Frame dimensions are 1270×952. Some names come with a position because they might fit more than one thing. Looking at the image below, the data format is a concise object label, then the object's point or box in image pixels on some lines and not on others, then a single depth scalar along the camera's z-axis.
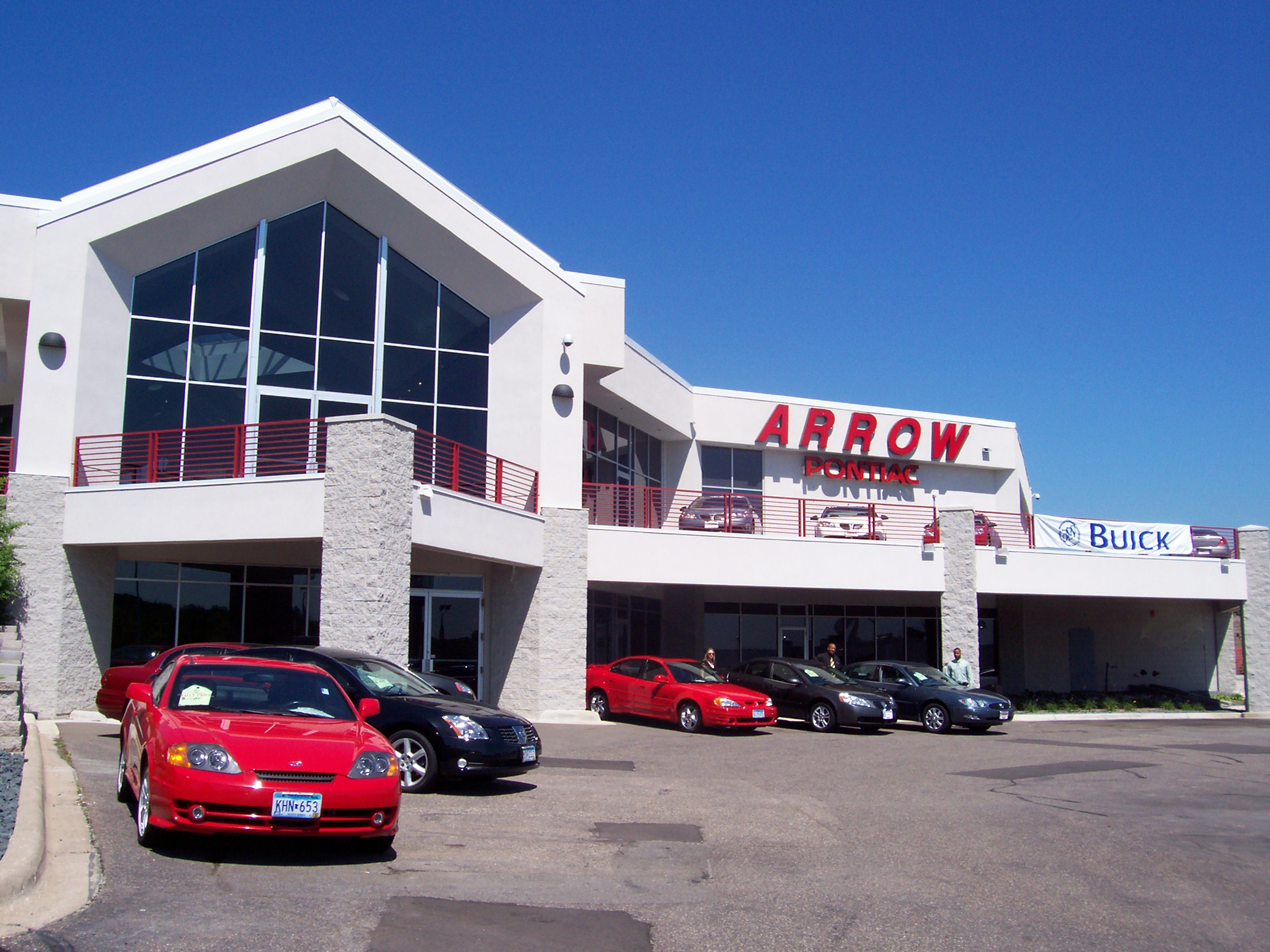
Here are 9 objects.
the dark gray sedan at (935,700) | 21.39
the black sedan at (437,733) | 10.91
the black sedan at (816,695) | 20.41
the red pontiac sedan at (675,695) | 19.23
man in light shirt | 24.61
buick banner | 28.45
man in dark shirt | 24.10
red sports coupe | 7.14
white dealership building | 18.73
